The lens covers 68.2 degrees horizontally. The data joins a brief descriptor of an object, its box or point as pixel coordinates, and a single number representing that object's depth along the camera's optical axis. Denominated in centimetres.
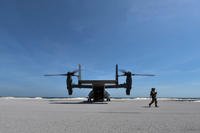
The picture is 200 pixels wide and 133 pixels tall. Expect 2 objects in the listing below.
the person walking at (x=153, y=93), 1445
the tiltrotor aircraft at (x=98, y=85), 2042
